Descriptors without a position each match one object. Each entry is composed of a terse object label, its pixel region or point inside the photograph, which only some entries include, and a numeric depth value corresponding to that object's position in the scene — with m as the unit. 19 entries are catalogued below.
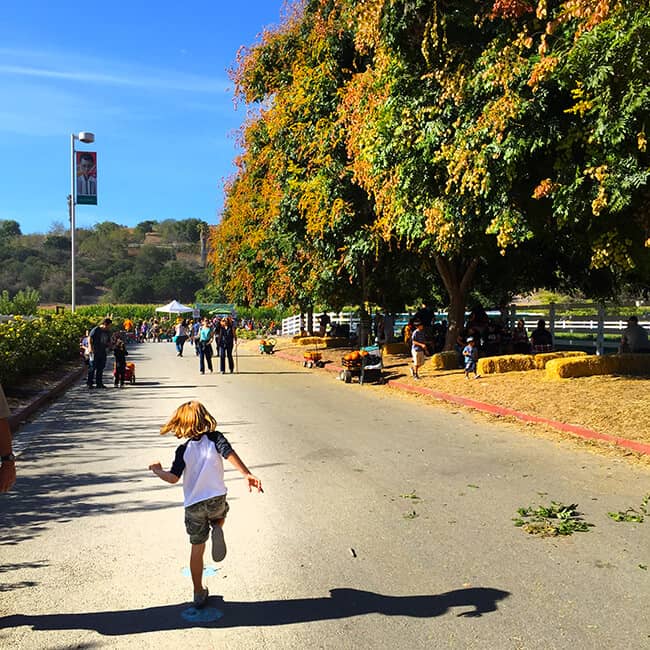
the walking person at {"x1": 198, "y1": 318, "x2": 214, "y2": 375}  23.50
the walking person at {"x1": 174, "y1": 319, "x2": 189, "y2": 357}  34.25
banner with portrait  29.69
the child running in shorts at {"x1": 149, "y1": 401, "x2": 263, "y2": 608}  4.48
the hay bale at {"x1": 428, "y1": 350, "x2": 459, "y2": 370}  19.89
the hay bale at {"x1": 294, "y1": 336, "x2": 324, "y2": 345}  35.55
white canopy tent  54.09
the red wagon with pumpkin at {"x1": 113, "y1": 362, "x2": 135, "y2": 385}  20.00
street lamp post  28.77
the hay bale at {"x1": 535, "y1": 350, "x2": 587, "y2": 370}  17.62
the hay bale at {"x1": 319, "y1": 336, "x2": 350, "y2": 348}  34.50
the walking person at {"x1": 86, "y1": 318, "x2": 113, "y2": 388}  18.73
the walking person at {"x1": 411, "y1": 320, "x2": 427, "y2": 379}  18.20
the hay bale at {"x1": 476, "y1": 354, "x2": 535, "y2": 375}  17.38
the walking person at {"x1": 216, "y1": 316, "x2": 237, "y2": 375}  23.66
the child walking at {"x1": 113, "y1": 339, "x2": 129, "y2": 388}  19.61
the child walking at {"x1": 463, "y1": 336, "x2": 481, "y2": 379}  17.31
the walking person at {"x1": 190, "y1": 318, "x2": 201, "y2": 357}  42.71
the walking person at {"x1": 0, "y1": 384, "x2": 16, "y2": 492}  4.26
